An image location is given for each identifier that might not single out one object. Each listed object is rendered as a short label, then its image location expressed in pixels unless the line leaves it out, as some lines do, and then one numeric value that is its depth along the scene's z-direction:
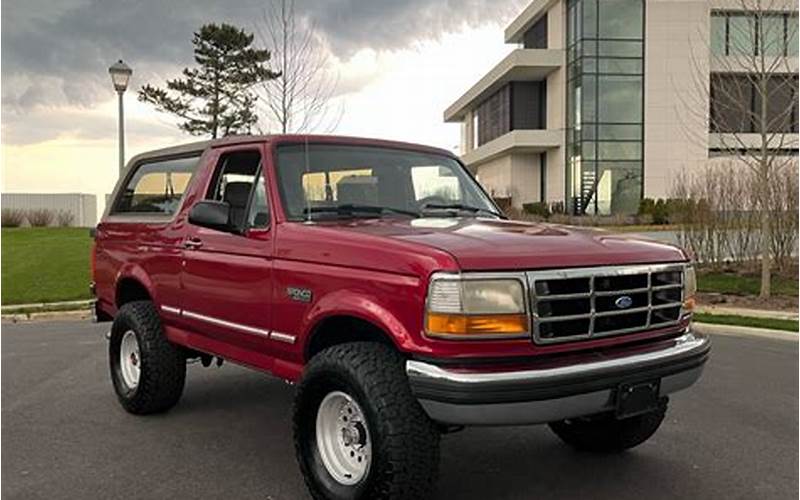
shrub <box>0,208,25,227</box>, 38.41
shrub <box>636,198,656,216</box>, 32.12
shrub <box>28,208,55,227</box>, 40.38
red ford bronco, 3.44
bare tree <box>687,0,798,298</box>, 12.70
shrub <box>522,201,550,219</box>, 34.38
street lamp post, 14.42
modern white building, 35.03
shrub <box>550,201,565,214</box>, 35.23
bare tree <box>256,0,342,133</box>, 13.92
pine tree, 32.47
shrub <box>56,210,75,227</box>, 41.59
